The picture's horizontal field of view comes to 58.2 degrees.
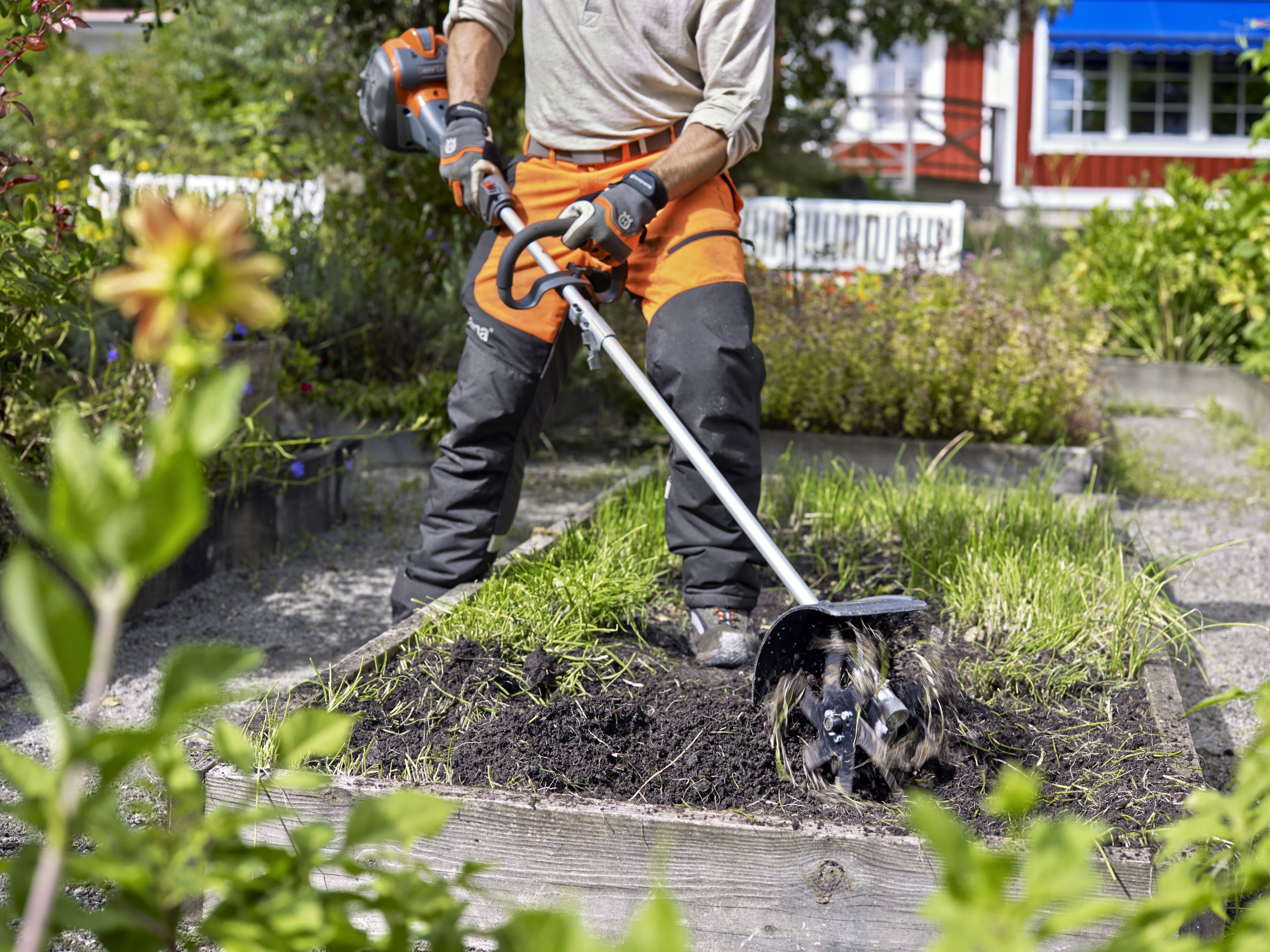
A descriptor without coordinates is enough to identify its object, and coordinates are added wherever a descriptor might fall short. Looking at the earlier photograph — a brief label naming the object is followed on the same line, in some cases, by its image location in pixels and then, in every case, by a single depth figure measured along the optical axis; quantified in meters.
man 2.66
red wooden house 17.06
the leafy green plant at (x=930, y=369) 5.09
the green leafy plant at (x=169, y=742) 0.50
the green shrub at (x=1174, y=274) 7.01
